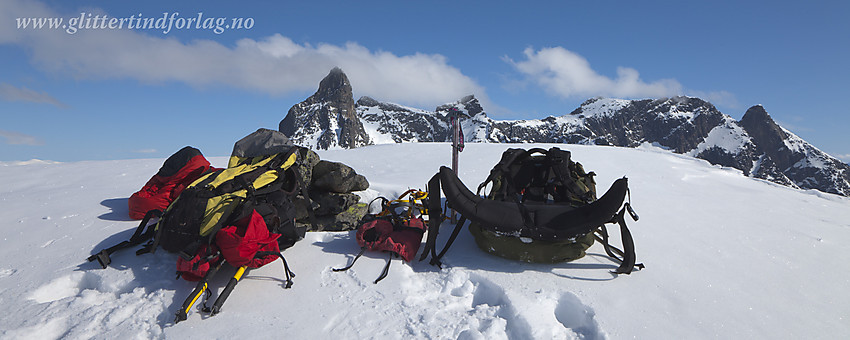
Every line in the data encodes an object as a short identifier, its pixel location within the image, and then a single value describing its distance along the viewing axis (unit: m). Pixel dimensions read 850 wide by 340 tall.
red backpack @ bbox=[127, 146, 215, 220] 4.53
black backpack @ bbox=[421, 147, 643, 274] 3.27
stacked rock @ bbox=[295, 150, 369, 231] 4.52
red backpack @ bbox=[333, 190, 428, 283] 3.55
